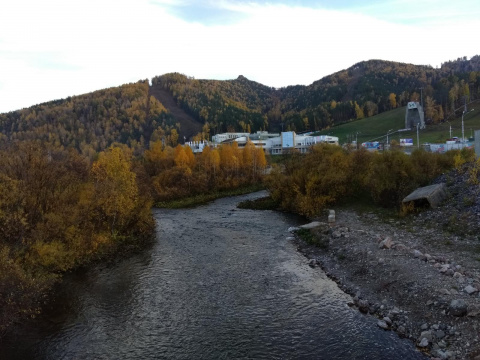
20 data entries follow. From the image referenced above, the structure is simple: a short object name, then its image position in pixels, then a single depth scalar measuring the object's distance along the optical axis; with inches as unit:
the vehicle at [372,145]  3996.6
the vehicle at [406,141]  3789.9
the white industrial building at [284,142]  4719.5
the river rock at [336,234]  1127.6
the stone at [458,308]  597.3
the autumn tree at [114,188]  1187.9
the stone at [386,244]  943.0
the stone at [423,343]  566.9
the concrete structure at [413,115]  5310.0
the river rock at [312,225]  1292.9
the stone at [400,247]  915.3
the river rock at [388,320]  648.5
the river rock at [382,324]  638.6
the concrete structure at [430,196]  1233.4
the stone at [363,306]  708.7
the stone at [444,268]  741.3
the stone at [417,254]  848.7
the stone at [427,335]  578.4
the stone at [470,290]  641.0
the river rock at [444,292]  657.8
